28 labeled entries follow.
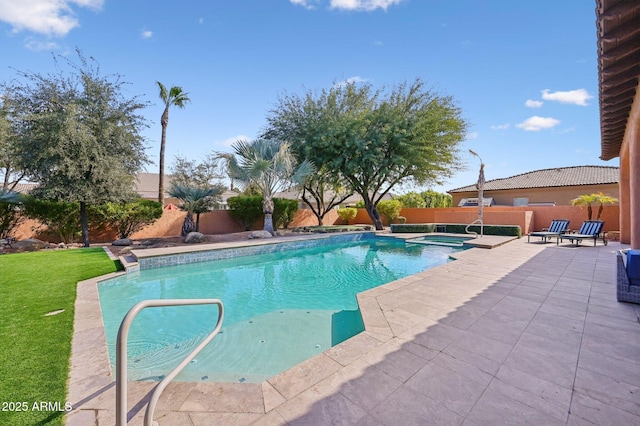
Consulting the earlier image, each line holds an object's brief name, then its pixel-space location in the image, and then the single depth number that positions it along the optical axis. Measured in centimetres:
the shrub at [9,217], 1195
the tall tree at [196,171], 2056
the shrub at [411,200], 3150
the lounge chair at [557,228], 1296
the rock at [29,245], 1137
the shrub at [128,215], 1403
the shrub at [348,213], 2597
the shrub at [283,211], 2078
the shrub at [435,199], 3417
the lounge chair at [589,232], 1106
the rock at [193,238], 1420
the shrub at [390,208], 2328
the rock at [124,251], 1115
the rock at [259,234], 1575
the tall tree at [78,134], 1118
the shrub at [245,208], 1948
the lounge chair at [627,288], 445
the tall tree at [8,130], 1145
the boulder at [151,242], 1349
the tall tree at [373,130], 1738
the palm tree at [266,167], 1559
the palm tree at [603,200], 1406
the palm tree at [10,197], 1155
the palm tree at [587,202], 1435
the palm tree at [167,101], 1943
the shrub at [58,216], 1232
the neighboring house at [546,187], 2120
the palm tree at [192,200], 1531
